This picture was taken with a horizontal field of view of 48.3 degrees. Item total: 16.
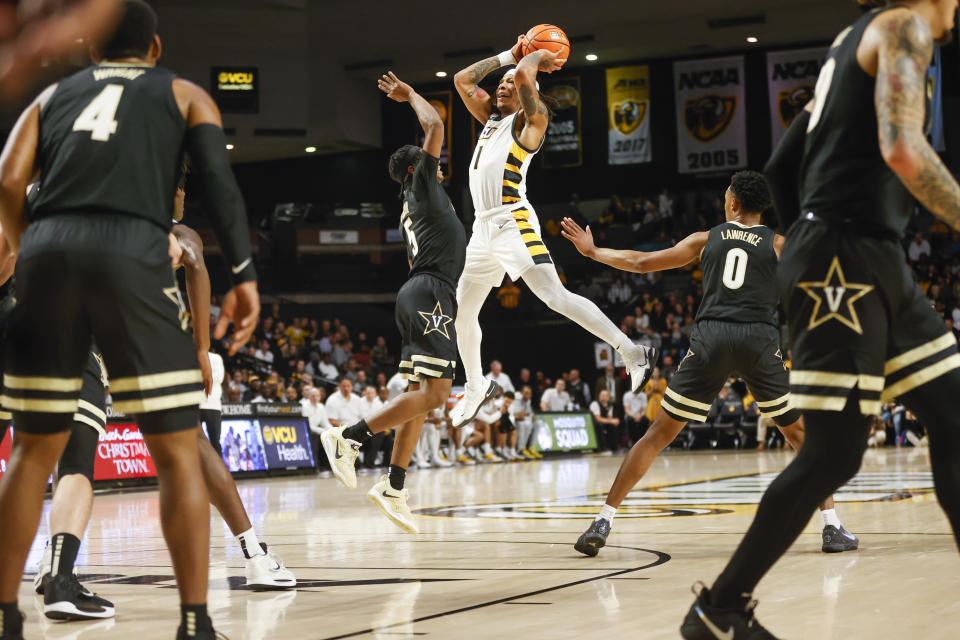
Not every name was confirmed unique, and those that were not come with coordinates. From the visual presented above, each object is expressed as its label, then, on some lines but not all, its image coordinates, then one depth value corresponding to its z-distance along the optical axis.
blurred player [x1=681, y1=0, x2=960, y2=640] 2.95
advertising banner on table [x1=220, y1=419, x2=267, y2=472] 14.32
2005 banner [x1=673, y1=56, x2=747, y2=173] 25.08
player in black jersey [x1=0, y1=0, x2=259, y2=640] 2.91
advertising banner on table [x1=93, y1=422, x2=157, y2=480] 12.99
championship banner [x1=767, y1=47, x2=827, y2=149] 24.61
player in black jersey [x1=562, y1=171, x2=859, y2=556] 5.70
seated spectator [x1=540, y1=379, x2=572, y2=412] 22.08
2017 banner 26.00
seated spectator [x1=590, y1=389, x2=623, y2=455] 22.27
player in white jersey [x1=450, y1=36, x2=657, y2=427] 6.79
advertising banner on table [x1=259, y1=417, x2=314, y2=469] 15.26
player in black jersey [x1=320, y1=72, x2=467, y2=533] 6.35
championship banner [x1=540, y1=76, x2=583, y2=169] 26.52
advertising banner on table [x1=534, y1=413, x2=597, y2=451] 20.60
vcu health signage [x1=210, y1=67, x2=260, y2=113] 25.12
